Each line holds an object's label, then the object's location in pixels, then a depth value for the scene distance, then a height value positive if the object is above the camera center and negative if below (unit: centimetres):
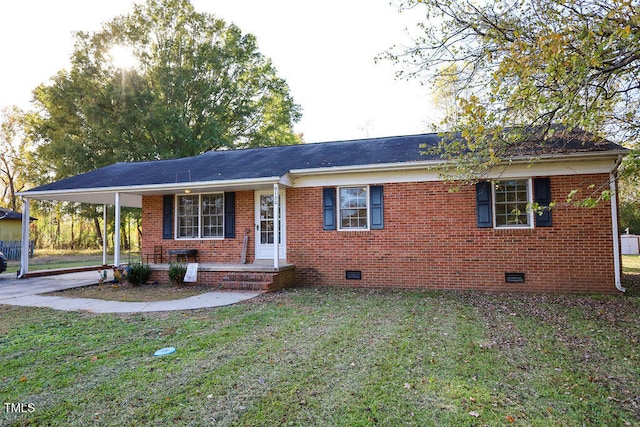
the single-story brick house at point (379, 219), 808 +16
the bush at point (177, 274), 969 -118
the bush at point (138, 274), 988 -119
